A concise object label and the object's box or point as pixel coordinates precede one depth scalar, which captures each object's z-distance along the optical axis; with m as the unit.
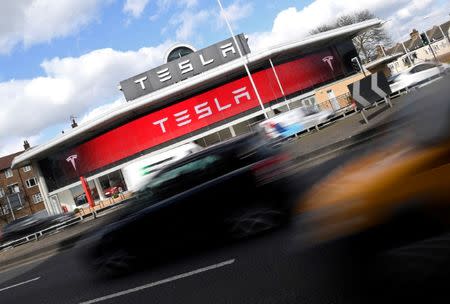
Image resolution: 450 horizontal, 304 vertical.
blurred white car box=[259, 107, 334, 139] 21.23
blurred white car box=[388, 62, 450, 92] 21.84
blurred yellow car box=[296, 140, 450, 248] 2.89
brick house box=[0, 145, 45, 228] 69.19
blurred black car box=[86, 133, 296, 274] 6.10
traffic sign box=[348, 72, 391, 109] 16.35
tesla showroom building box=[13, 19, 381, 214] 33.59
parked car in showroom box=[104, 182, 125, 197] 34.19
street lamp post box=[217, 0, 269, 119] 31.14
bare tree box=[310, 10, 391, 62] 64.00
